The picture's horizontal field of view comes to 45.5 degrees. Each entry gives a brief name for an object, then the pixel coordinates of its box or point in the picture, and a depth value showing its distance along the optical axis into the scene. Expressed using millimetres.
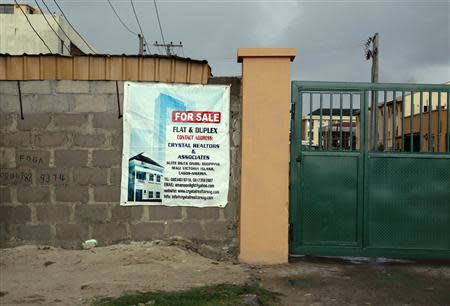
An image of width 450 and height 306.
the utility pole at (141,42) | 32256
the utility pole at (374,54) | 21312
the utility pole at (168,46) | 35759
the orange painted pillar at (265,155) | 6961
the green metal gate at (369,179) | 7082
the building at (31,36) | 39188
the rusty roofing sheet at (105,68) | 7020
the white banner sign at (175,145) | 7010
